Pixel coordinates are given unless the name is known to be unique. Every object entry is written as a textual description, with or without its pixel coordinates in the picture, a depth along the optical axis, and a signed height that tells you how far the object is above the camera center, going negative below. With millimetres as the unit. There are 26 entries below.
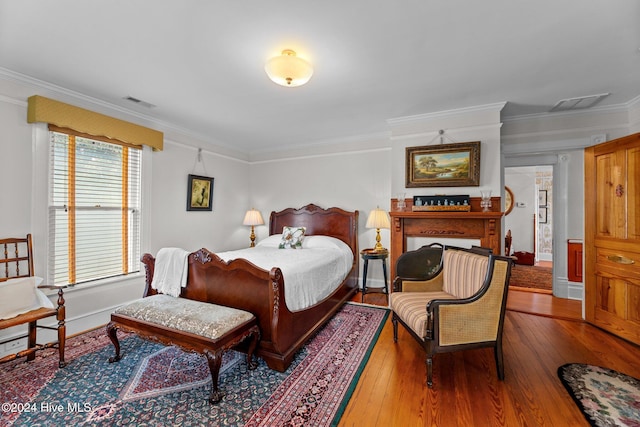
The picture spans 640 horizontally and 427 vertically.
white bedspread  2486 -562
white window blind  2873 +48
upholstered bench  1905 -883
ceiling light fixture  2080 +1140
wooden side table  3843 -632
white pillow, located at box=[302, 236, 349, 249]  4129 -462
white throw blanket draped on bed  2637 -589
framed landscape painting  3379 +639
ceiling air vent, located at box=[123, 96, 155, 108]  3125 +1342
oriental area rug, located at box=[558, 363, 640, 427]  1699 -1288
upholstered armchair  2045 -825
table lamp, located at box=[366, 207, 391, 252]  3998 -116
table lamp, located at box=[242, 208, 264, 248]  5046 -98
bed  2209 -778
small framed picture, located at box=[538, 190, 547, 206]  7121 +437
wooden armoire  2709 -242
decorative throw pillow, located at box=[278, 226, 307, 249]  4227 -401
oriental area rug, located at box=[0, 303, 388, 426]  1712 -1308
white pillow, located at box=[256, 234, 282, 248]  4484 -488
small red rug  4809 -1279
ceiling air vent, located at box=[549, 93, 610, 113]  3068 +1348
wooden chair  2143 -736
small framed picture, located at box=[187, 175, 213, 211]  4262 +322
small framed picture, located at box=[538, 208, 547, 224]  7082 -31
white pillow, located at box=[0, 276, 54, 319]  2152 -716
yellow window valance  2635 +1016
